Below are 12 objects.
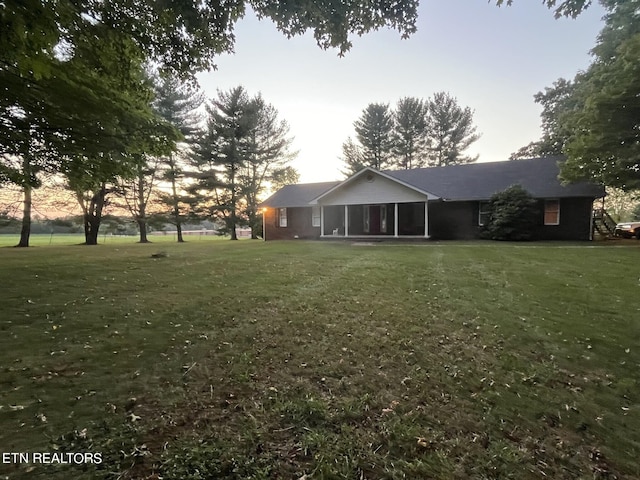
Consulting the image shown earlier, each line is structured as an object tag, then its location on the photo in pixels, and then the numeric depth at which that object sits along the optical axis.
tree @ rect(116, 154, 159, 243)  28.54
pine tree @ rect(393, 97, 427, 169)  41.03
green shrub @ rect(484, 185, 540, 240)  17.55
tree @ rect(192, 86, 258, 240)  31.67
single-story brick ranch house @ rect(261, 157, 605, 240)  18.55
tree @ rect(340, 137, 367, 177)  42.16
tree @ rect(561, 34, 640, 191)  13.24
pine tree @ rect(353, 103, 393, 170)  41.16
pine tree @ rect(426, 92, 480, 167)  40.69
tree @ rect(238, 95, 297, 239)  33.47
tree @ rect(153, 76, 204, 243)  29.33
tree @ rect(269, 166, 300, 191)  36.12
